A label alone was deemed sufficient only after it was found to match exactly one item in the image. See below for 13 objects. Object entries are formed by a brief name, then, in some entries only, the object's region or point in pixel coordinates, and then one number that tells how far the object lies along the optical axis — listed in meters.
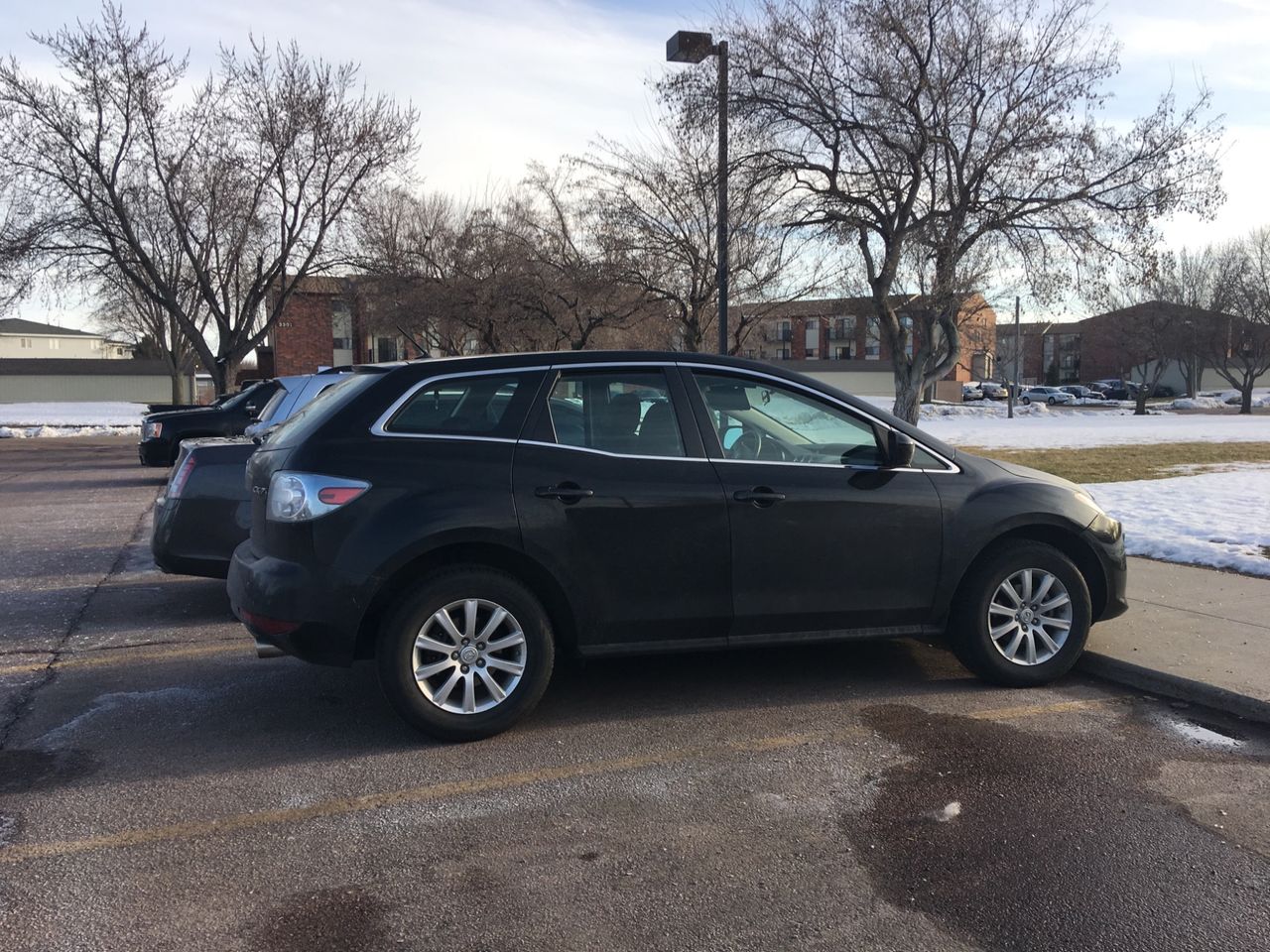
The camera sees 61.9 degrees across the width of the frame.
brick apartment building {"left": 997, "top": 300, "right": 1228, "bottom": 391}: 83.06
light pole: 12.52
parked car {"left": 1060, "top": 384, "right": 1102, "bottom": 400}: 73.03
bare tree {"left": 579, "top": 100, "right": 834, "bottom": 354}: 20.45
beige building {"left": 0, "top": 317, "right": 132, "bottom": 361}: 91.56
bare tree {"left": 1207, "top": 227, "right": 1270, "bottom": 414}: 48.94
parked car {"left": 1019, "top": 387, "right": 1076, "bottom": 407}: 68.24
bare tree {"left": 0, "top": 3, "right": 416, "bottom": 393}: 26.56
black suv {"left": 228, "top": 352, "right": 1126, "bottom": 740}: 4.67
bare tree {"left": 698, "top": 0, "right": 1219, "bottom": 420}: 17.39
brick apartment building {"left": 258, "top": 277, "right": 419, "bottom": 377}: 34.44
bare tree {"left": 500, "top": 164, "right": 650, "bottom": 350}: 21.78
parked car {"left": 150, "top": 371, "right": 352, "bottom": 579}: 7.23
